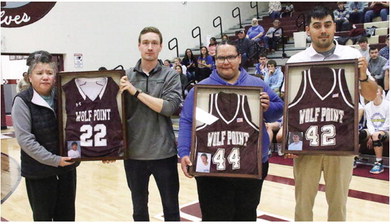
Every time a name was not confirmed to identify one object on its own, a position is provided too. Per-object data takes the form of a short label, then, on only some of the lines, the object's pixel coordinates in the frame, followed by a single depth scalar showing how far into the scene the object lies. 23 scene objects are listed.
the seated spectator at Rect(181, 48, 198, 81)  11.51
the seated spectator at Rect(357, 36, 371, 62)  7.92
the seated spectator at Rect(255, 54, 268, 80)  9.62
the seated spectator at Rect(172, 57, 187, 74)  11.22
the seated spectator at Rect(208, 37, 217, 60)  11.42
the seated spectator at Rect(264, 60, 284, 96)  8.45
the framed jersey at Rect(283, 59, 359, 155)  2.27
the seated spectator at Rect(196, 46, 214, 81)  11.12
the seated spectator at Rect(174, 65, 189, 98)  10.72
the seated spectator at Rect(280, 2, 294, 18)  14.53
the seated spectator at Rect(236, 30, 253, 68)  10.70
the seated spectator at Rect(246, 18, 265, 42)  11.70
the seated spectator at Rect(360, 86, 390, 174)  5.41
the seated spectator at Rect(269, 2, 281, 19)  14.45
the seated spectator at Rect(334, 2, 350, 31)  10.83
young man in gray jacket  2.54
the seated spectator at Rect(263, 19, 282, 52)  11.79
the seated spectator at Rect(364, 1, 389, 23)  10.77
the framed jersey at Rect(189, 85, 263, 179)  2.32
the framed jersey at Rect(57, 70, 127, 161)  2.56
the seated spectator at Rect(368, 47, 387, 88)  7.43
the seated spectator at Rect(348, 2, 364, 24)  11.52
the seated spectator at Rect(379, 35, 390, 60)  7.87
